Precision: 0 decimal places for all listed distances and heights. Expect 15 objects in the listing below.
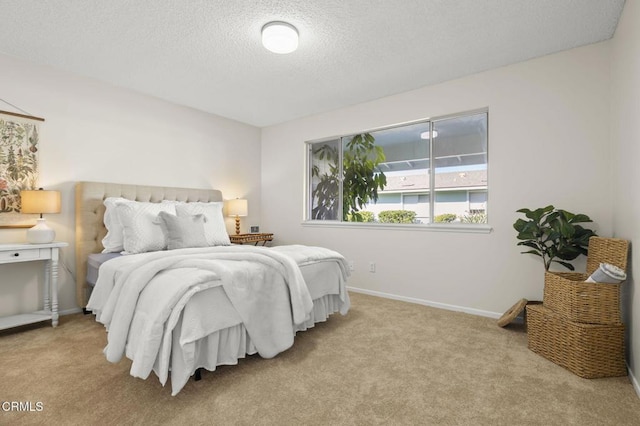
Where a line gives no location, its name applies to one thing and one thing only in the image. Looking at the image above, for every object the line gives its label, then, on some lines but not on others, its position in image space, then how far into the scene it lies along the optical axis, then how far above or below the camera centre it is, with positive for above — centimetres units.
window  338 +49
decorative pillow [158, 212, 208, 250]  308 -20
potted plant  242 -16
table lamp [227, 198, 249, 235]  450 +5
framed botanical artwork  284 +43
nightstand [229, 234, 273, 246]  436 -39
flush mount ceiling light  237 +134
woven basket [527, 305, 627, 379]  196 -86
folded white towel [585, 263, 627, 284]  194 -37
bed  171 -60
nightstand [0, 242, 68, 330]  256 -54
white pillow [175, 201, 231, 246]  345 -9
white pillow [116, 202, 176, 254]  300 -17
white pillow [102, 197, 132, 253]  314 -22
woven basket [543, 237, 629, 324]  200 -53
